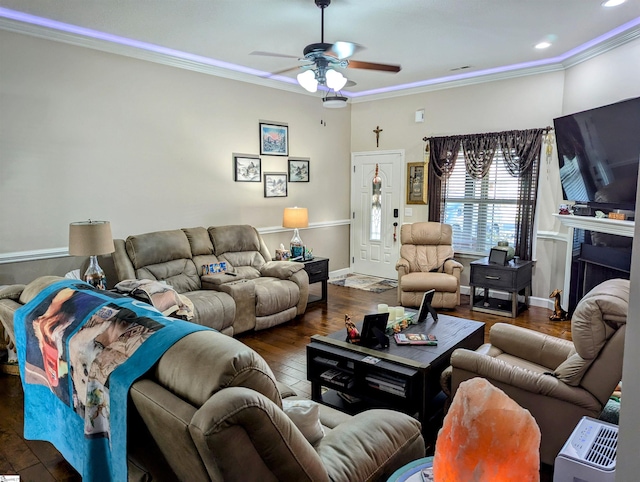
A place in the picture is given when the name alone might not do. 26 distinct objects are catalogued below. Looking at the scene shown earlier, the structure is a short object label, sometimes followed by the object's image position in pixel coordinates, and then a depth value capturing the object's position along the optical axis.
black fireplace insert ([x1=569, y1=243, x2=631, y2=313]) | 4.09
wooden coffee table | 2.58
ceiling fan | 3.17
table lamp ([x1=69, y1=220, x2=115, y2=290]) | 3.50
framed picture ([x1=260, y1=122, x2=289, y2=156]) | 5.82
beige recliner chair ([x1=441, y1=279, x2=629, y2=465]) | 2.00
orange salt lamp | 0.89
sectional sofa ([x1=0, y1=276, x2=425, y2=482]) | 1.14
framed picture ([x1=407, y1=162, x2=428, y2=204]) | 6.35
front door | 6.73
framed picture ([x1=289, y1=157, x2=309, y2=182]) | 6.23
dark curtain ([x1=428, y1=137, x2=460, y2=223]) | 5.96
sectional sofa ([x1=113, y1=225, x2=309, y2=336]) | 4.17
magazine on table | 2.96
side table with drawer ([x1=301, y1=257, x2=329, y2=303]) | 5.43
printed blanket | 1.44
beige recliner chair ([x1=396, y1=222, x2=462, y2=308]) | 5.20
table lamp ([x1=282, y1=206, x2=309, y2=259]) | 5.60
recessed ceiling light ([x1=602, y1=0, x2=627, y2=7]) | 3.35
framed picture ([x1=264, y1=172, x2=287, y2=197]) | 5.91
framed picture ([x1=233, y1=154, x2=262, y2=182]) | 5.55
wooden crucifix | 6.78
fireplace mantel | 3.89
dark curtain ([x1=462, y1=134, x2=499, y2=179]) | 5.57
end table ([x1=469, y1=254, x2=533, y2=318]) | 5.01
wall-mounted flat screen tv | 3.64
